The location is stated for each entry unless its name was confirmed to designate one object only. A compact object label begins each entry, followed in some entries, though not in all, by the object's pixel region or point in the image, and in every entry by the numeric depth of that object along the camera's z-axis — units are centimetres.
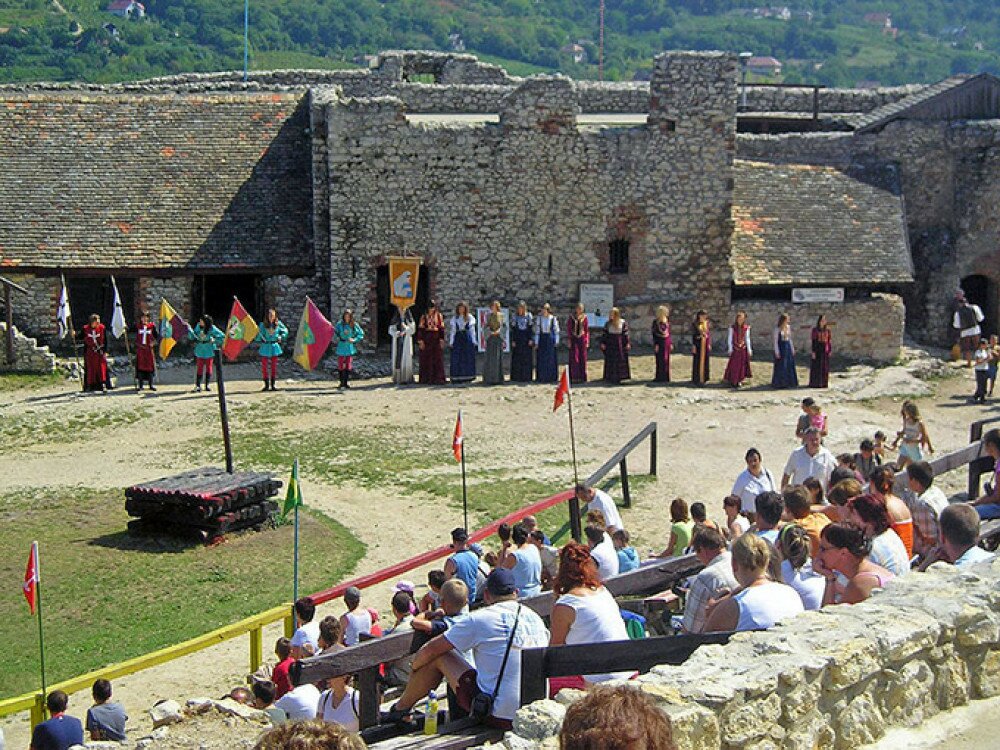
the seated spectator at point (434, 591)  1264
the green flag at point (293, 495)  1523
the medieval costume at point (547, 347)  2500
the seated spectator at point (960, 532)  1007
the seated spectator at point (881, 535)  1040
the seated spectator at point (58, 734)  1050
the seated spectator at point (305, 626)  1201
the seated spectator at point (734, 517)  1371
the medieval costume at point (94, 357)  2378
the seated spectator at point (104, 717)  1094
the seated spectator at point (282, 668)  1138
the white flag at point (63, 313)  2541
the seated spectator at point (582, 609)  870
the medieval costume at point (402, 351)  2511
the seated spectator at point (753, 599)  865
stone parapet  692
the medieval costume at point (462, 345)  2508
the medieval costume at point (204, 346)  2388
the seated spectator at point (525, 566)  1289
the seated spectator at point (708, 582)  999
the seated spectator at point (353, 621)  1202
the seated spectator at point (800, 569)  990
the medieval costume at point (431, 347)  2486
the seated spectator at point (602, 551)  1293
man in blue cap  864
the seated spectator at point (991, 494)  1302
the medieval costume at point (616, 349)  2492
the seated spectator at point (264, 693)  1073
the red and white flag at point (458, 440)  1750
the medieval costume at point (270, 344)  2416
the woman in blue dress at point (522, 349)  2519
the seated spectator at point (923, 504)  1216
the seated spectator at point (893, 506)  1172
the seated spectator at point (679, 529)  1395
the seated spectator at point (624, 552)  1355
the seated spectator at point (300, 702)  1024
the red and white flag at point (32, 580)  1314
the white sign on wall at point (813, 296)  2698
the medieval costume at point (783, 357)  2455
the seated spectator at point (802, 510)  1183
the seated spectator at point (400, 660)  1137
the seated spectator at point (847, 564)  938
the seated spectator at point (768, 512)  1191
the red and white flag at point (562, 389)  1936
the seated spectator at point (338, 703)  1023
